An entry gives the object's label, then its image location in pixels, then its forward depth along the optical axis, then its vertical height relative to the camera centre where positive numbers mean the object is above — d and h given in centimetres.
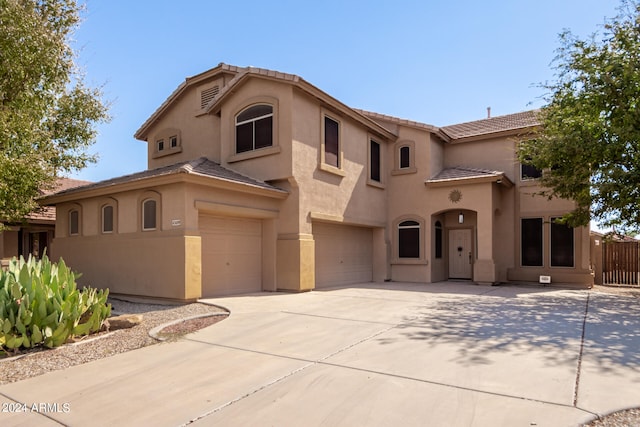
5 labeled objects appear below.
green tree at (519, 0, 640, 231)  1081 +266
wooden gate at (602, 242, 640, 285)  1659 -153
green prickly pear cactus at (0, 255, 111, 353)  621 -127
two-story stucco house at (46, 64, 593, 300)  1173 +77
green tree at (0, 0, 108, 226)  1158 +449
